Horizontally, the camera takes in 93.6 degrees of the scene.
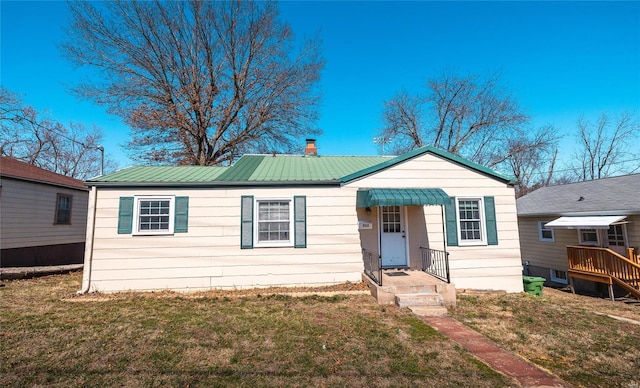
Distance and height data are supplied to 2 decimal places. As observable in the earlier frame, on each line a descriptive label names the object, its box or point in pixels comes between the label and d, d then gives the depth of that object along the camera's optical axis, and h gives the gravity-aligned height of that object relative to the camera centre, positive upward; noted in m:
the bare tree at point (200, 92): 16.27 +7.98
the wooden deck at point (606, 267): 9.59 -1.42
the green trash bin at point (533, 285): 9.14 -1.77
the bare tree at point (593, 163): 25.70 +5.50
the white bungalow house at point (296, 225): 8.09 +0.12
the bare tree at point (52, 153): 22.36 +6.76
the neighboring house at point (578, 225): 10.65 +0.05
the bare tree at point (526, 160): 24.00 +6.00
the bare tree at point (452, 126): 23.53 +8.30
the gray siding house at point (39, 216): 11.04 +0.68
